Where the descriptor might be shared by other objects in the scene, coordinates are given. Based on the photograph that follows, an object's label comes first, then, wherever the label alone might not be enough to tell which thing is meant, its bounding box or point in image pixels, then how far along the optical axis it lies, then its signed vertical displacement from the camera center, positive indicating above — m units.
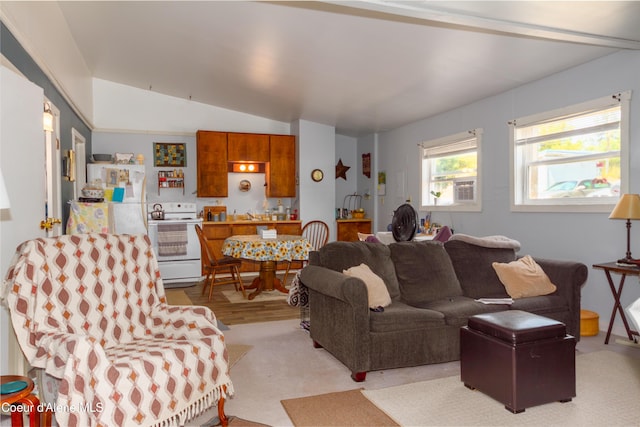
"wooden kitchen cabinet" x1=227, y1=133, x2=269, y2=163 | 7.61 +1.01
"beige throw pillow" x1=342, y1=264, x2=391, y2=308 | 3.21 -0.58
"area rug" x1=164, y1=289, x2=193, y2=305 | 5.41 -1.17
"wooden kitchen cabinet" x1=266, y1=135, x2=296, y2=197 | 7.85 +0.70
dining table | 5.26 -0.52
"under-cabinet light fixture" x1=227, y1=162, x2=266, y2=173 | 7.88 +0.69
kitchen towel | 6.79 -0.50
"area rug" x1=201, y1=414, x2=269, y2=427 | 2.41 -1.18
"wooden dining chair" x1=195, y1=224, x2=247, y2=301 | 5.66 -0.74
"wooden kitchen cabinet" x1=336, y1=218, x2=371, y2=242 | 8.20 -0.41
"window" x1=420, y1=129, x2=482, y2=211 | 5.86 +0.47
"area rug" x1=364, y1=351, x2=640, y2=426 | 2.43 -1.16
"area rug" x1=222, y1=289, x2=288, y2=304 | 5.53 -1.16
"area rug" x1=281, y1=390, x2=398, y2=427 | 2.43 -1.17
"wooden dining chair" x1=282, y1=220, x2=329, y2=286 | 7.79 -0.47
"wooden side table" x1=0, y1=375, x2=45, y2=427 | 1.69 -0.76
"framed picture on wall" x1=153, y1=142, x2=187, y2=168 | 7.59 +0.89
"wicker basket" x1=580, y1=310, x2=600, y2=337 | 3.93 -1.04
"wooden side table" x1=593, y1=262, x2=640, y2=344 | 3.61 -0.71
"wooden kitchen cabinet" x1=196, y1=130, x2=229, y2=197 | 7.43 +0.71
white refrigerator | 6.27 +0.25
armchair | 1.95 -0.67
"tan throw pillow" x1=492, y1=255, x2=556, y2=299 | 3.65 -0.61
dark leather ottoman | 2.52 -0.90
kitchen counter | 7.21 -0.26
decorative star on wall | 8.80 +0.70
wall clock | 7.98 +0.55
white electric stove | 6.77 -0.67
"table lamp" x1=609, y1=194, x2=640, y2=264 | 3.55 -0.03
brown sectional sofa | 3.00 -0.73
